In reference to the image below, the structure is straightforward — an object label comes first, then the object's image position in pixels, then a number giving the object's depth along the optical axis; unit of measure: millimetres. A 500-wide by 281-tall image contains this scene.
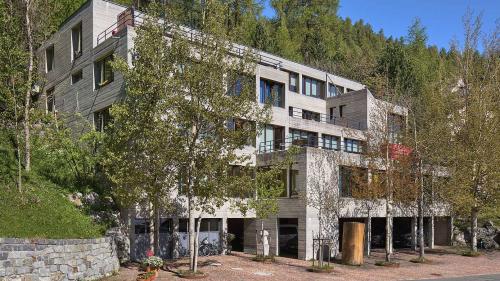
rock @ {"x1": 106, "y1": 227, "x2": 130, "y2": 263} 24220
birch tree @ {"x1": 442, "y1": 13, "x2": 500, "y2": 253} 33125
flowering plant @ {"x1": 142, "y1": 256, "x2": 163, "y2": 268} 18750
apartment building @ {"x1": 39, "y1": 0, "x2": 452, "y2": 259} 28375
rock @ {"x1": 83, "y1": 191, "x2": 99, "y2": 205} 24702
